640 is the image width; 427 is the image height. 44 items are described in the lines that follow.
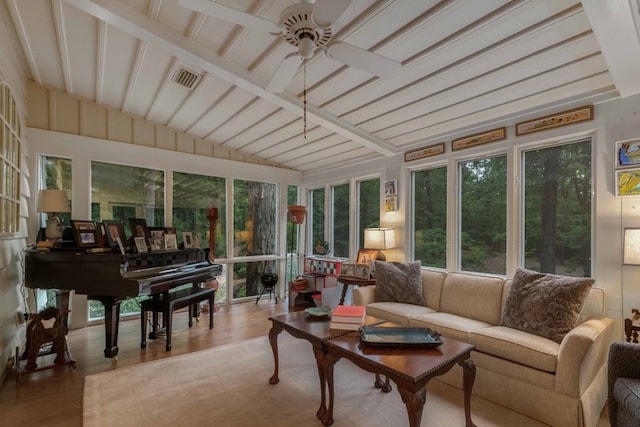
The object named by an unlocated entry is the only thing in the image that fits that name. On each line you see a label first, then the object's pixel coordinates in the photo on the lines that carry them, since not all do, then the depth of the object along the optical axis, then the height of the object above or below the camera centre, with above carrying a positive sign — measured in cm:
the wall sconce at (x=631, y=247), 240 -24
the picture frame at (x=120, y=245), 310 -29
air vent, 319 +145
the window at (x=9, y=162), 258 +48
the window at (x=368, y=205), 493 +17
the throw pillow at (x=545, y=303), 236 -70
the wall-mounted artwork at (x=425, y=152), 394 +83
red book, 231 -74
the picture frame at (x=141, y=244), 344 -31
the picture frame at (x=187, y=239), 440 -32
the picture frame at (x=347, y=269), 417 -72
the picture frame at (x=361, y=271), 407 -72
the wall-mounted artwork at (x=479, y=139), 336 +86
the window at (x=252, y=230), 550 -26
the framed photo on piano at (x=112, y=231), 327 -16
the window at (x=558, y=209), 289 +6
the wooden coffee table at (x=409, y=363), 159 -83
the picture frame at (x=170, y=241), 391 -32
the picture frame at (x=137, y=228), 363 -14
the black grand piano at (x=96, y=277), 288 -57
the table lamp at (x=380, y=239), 428 -32
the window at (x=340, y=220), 545 -7
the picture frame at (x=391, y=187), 447 +41
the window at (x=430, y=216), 401 -1
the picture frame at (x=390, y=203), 446 +17
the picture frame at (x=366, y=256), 449 -58
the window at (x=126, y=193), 425 +33
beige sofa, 202 -101
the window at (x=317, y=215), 601 +2
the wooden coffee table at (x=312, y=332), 213 -85
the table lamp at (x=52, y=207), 329 +10
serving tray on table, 196 -80
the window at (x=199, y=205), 488 +18
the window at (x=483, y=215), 346 +1
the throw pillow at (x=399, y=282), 351 -76
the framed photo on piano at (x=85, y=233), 315 -17
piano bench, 334 -97
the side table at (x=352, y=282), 395 -84
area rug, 212 -138
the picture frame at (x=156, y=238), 372 -27
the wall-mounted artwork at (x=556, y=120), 279 +90
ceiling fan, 154 +101
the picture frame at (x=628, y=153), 250 +50
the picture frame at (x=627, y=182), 248 +26
